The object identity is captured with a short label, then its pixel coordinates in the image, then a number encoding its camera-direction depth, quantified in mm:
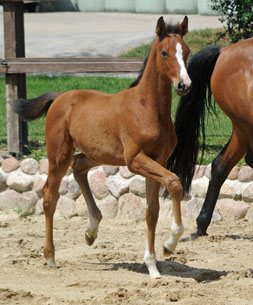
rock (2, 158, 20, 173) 15055
